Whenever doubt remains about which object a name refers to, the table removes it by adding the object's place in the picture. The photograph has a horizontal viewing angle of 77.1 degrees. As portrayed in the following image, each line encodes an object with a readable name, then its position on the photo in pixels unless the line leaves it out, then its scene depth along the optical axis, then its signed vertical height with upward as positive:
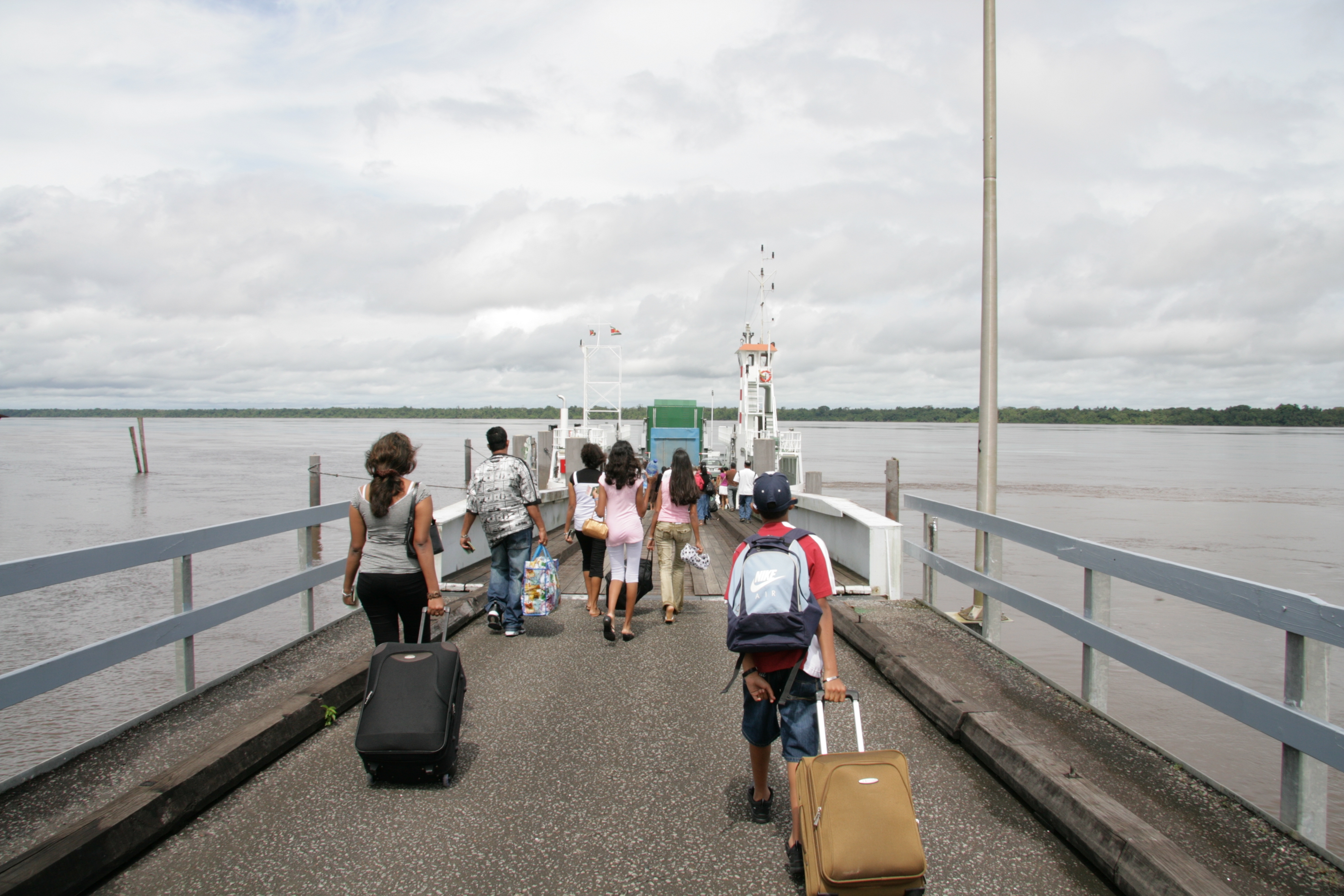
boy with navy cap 3.47 -1.04
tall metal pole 8.59 +1.04
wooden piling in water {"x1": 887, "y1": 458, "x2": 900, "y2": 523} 16.31 -1.28
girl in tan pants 7.86 -0.95
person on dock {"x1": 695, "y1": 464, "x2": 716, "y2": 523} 18.89 -1.58
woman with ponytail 4.84 -0.65
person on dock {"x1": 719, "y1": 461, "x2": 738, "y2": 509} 25.16 -1.73
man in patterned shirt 7.07 -0.75
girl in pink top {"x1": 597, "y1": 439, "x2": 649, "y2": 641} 7.45 -0.80
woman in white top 7.98 -0.80
